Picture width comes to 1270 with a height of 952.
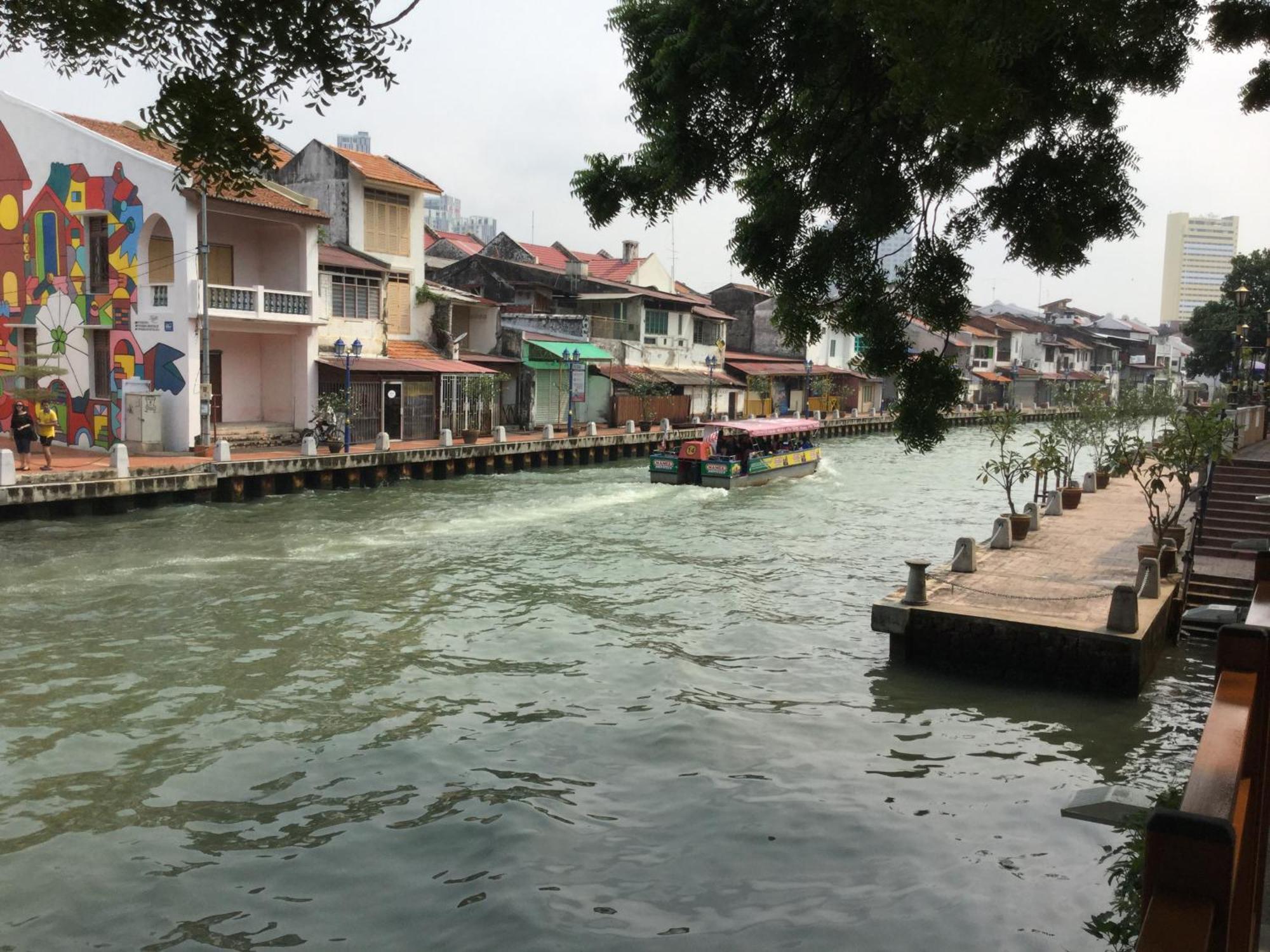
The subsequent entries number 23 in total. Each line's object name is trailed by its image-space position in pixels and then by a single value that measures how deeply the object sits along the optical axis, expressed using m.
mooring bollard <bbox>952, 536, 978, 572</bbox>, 14.61
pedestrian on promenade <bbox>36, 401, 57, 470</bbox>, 20.83
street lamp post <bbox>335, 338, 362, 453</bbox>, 26.38
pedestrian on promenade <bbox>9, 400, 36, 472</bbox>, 20.11
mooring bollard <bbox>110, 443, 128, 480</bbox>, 20.25
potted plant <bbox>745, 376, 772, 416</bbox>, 49.78
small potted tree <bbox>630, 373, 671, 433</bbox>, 40.41
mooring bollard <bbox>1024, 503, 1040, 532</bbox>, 18.48
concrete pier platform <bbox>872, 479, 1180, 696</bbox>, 11.09
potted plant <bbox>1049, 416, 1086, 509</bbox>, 22.23
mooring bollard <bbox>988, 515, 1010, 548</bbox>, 16.77
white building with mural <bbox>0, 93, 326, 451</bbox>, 24.03
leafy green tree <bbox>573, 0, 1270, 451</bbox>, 4.97
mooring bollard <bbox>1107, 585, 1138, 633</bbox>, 11.06
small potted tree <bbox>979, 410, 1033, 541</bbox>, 17.95
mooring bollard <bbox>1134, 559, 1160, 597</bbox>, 12.77
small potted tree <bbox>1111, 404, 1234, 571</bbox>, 15.26
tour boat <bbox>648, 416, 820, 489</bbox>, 27.72
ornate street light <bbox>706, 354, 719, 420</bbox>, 45.16
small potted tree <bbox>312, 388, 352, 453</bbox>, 27.20
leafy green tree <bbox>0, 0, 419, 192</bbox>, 3.68
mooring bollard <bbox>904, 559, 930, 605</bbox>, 12.33
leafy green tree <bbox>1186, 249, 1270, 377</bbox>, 51.94
